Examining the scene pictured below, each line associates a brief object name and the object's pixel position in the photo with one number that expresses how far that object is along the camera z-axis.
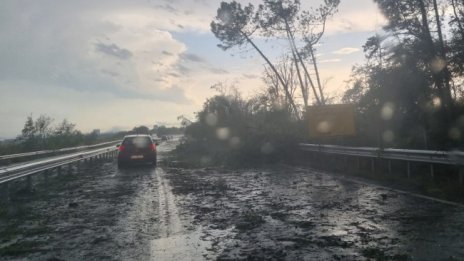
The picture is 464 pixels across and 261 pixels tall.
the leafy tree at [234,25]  33.34
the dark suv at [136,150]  22.16
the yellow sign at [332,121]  20.59
